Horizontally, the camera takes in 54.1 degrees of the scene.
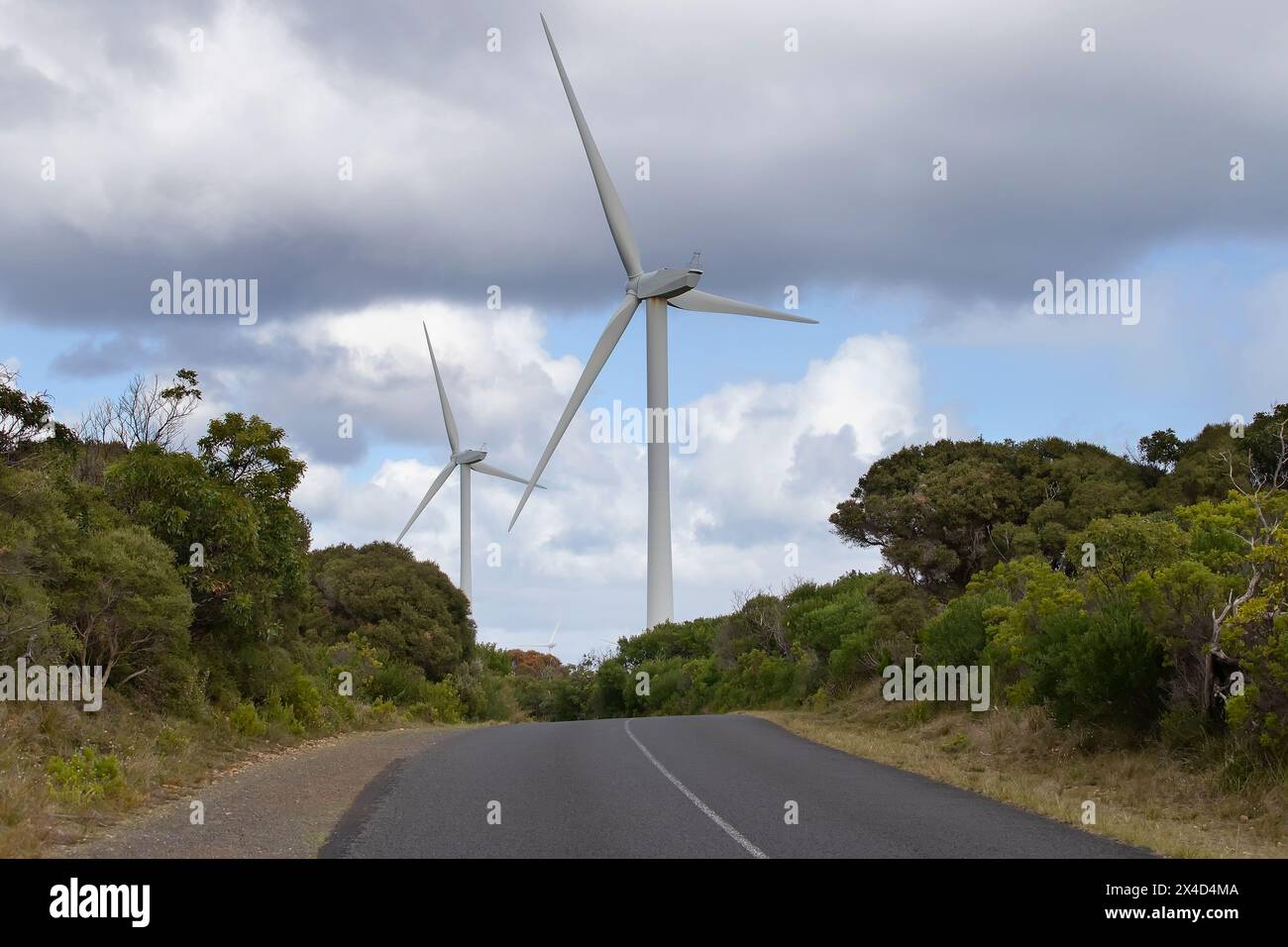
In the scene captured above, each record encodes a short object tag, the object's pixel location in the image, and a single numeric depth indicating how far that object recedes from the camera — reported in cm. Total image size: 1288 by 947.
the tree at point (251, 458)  2570
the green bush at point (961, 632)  2598
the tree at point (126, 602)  1856
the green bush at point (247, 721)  2277
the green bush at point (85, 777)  1379
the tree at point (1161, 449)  4738
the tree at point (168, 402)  2469
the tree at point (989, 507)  4284
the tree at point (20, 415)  1831
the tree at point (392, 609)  4534
